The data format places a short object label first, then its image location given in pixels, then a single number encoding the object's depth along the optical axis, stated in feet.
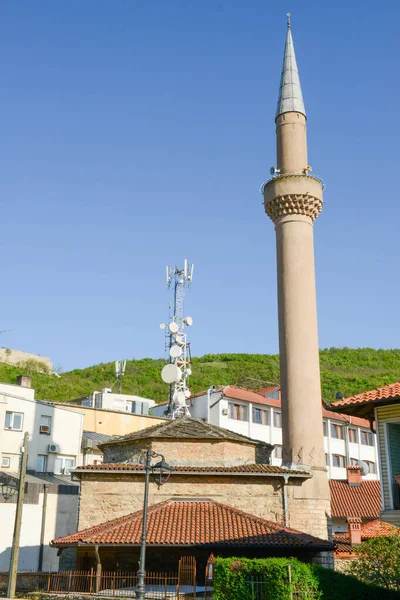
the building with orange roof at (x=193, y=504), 73.51
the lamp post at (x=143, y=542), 54.70
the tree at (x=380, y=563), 63.77
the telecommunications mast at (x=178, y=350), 124.98
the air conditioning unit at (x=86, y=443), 132.27
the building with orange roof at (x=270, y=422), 144.15
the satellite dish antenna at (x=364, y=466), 149.91
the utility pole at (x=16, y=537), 71.77
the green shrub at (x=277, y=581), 60.39
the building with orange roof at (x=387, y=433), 55.26
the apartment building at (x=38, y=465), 103.40
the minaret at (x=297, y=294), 87.20
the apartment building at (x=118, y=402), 165.78
